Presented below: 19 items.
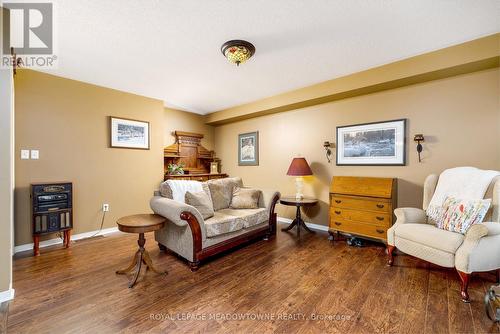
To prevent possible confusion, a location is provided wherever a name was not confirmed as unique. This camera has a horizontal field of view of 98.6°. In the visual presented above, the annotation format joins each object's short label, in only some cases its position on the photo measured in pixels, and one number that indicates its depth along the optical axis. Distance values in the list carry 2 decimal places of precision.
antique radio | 2.70
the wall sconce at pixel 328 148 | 3.69
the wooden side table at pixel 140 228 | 2.00
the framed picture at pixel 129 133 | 3.67
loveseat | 2.33
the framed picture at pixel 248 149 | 4.78
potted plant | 4.55
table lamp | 3.62
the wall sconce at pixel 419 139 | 2.84
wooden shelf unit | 4.64
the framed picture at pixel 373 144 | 3.04
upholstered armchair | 1.82
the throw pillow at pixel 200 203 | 2.71
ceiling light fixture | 2.29
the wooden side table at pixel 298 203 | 3.40
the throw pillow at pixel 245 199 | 3.31
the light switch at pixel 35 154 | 2.92
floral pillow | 2.03
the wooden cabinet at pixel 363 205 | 2.79
